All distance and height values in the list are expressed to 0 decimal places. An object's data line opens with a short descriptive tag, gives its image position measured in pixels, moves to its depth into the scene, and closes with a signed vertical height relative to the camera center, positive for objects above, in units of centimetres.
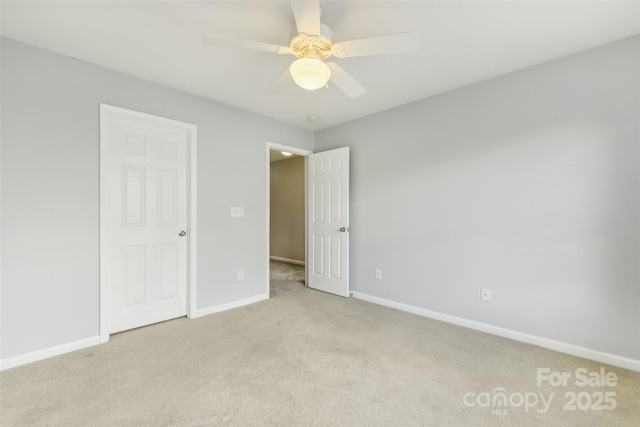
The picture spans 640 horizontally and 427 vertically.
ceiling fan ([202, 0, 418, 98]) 146 +98
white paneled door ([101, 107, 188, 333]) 250 -5
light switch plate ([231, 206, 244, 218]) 325 +5
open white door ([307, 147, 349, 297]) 365 -9
